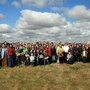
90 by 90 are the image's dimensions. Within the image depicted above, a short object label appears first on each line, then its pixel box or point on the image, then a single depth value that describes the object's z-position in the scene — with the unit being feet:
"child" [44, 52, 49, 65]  31.09
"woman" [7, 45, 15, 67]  29.03
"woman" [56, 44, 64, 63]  31.56
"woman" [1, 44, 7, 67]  29.17
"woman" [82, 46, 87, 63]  32.63
